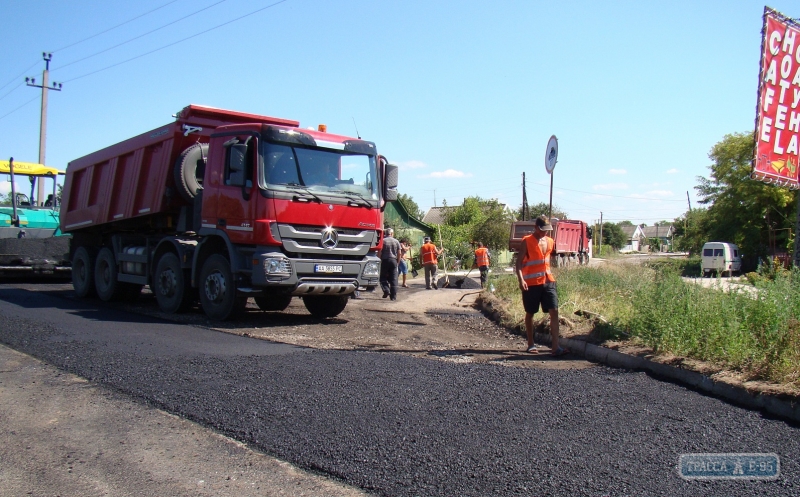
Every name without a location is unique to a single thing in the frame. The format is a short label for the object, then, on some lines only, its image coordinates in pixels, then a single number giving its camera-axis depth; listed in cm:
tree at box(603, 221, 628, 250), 9800
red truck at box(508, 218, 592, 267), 3362
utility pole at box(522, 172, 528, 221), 5115
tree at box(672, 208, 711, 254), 4662
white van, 3302
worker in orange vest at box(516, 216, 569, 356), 789
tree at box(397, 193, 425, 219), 7061
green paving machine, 1630
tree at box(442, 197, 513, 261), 3851
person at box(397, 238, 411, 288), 2041
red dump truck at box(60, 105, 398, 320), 946
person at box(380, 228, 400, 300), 1480
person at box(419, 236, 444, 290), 1869
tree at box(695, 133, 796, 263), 4012
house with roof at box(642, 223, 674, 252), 13350
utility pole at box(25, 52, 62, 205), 3172
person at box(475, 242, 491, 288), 1927
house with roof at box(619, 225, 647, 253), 12072
